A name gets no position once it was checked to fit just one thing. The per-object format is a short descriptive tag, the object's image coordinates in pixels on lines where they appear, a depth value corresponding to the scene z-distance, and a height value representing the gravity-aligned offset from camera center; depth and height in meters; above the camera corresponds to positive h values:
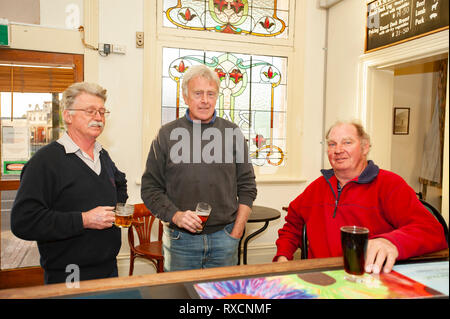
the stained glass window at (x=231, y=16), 3.74 +1.25
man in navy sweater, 1.44 -0.28
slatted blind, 3.24 +0.47
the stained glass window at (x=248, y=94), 3.77 +0.44
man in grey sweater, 1.80 -0.24
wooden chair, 2.88 -0.93
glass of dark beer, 0.99 -0.31
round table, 3.12 -0.71
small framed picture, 4.67 +0.21
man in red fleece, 1.39 -0.28
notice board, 2.76 +0.97
